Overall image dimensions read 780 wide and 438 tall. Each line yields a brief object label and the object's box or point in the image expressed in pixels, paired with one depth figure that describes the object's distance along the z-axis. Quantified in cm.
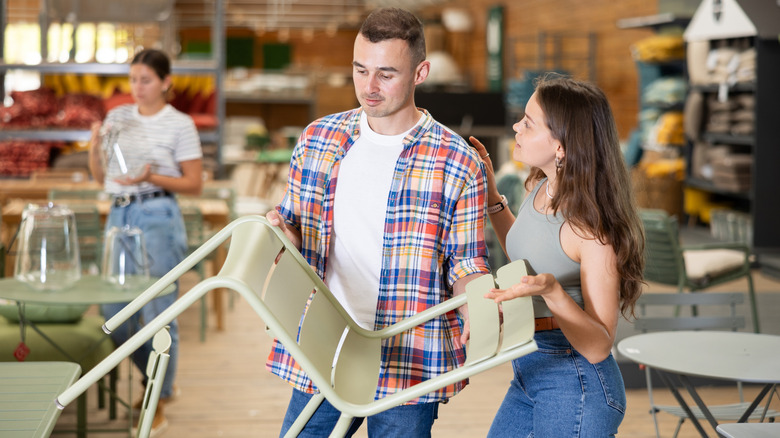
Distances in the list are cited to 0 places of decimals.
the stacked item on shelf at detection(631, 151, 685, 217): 841
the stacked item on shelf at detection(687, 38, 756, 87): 715
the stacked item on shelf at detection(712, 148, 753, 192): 723
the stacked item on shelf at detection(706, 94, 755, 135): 724
